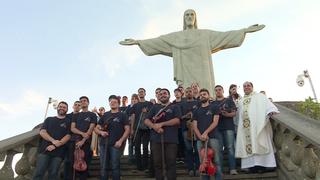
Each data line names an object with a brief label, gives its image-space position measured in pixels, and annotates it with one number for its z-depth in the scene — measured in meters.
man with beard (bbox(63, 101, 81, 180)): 4.35
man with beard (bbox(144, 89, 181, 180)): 3.87
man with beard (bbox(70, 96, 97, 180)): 4.42
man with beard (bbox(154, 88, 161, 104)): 4.53
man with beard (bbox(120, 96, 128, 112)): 6.12
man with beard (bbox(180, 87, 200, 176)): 4.47
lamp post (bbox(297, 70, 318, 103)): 14.14
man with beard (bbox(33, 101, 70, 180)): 4.09
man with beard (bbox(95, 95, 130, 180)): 4.10
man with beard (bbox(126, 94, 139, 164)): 4.95
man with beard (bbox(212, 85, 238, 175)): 4.56
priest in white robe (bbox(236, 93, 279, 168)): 4.38
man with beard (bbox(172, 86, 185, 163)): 4.89
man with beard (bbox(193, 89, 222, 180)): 4.13
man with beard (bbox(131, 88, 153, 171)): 4.73
